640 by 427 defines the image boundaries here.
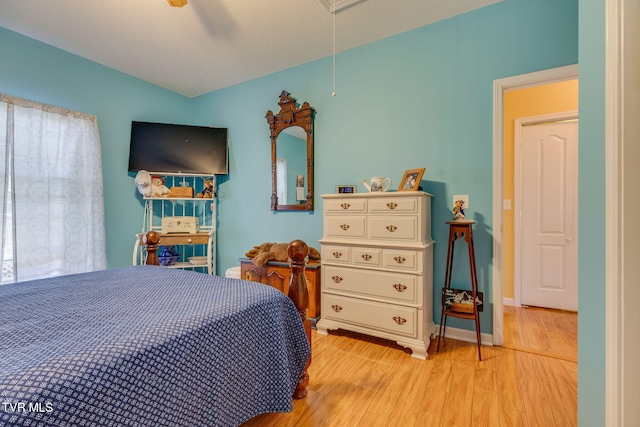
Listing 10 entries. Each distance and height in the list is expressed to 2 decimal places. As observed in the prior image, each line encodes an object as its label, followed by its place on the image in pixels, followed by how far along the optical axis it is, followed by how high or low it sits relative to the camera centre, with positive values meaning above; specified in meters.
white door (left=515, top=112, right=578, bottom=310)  3.03 +0.02
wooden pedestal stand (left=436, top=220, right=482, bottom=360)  2.07 -0.41
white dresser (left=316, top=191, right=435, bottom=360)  2.10 -0.45
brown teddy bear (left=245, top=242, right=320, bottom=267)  2.75 -0.44
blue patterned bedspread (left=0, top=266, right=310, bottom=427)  0.66 -0.40
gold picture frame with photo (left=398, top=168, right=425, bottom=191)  2.27 +0.26
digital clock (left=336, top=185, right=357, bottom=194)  2.57 +0.20
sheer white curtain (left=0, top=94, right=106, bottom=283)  2.47 +0.19
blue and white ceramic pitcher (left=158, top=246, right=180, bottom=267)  3.36 -0.54
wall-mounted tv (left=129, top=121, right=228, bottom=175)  3.32 +0.78
